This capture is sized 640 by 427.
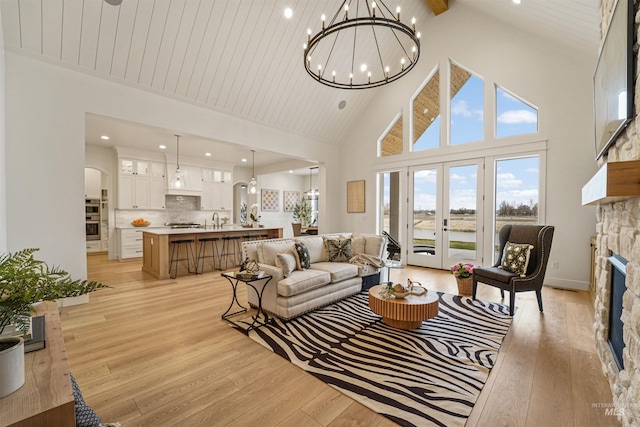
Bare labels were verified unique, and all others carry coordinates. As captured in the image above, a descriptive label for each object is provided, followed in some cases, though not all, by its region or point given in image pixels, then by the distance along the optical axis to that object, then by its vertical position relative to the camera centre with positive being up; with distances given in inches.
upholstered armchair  136.9 -30.1
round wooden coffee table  110.9 -39.5
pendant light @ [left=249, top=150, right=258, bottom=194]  261.2 +20.9
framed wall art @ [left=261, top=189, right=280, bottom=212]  437.4 +14.4
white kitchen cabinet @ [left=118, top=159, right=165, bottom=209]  296.4 +25.2
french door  225.8 -2.4
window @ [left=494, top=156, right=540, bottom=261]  201.6 +15.2
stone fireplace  55.4 -14.7
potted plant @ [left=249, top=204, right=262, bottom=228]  293.0 -12.9
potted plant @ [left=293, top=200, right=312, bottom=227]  436.1 -7.1
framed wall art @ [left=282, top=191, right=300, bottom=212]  469.1 +16.2
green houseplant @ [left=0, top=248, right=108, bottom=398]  35.3 -11.5
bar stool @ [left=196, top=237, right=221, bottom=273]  233.1 -35.7
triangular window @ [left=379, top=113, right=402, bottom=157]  270.2 +68.2
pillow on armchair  142.6 -24.1
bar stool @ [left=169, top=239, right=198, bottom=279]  216.4 -35.6
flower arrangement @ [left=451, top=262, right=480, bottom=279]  167.9 -36.2
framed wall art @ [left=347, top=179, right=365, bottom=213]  294.7 +13.9
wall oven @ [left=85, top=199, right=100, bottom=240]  326.0 -12.5
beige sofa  130.9 -31.9
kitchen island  209.6 -27.6
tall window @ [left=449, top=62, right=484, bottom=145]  223.9 +85.6
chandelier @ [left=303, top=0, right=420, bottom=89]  209.6 +128.8
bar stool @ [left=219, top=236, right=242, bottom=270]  249.1 -36.8
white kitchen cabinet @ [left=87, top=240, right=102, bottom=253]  324.8 -44.7
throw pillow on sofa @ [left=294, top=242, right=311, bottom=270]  148.1 -25.3
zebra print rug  76.3 -51.3
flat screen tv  59.9 +33.2
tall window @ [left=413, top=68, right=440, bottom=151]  245.8 +85.1
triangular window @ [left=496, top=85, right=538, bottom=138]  201.0 +70.2
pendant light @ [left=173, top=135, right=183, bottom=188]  234.1 +53.5
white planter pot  36.2 -21.6
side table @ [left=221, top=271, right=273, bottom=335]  121.9 -50.5
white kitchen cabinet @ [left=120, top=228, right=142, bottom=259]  291.7 -36.9
